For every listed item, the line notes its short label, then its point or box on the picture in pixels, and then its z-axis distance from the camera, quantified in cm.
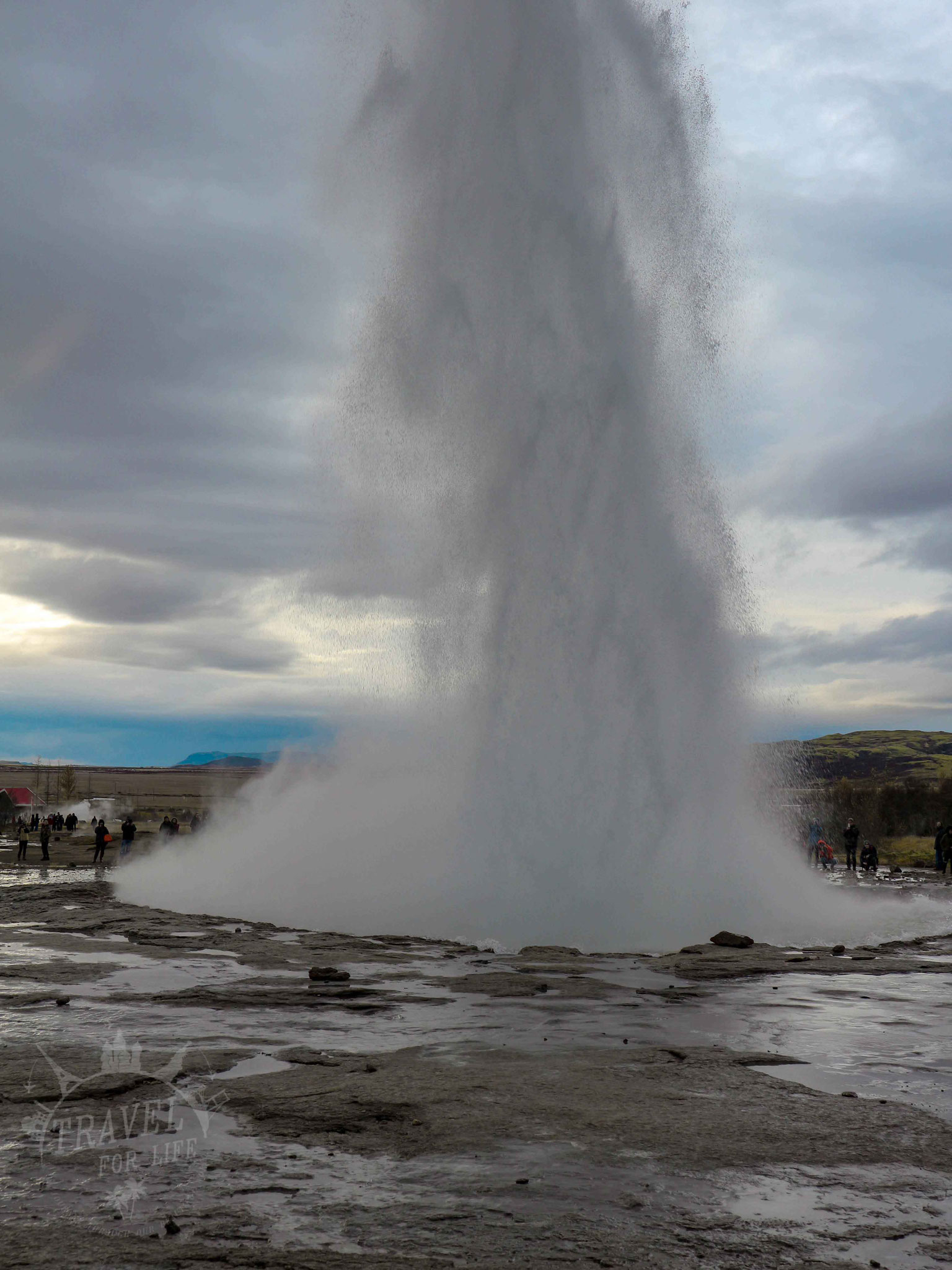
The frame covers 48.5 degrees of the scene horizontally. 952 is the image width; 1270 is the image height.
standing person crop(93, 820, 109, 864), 3671
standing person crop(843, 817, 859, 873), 3744
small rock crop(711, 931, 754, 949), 1534
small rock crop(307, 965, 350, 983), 1225
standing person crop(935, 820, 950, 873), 3738
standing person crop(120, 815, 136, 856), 3662
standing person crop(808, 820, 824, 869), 4097
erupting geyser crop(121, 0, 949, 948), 1788
